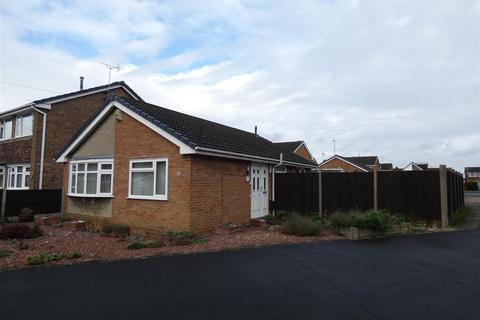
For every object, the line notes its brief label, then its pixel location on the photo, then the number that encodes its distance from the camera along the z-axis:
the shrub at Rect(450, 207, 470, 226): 13.44
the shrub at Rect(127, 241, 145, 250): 8.78
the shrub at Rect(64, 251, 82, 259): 7.68
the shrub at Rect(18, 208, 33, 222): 14.16
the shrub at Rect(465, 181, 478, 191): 53.56
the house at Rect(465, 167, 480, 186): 96.57
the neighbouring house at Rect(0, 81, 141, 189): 18.58
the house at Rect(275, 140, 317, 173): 36.94
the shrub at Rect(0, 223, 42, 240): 10.05
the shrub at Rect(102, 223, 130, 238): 10.89
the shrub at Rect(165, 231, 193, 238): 9.43
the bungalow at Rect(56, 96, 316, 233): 10.52
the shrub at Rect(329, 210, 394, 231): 10.23
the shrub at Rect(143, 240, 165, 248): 8.94
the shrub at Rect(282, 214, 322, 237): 10.24
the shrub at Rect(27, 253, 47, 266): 7.14
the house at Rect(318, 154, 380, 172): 42.50
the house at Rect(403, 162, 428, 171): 64.06
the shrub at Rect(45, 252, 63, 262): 7.39
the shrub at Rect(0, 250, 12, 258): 7.83
